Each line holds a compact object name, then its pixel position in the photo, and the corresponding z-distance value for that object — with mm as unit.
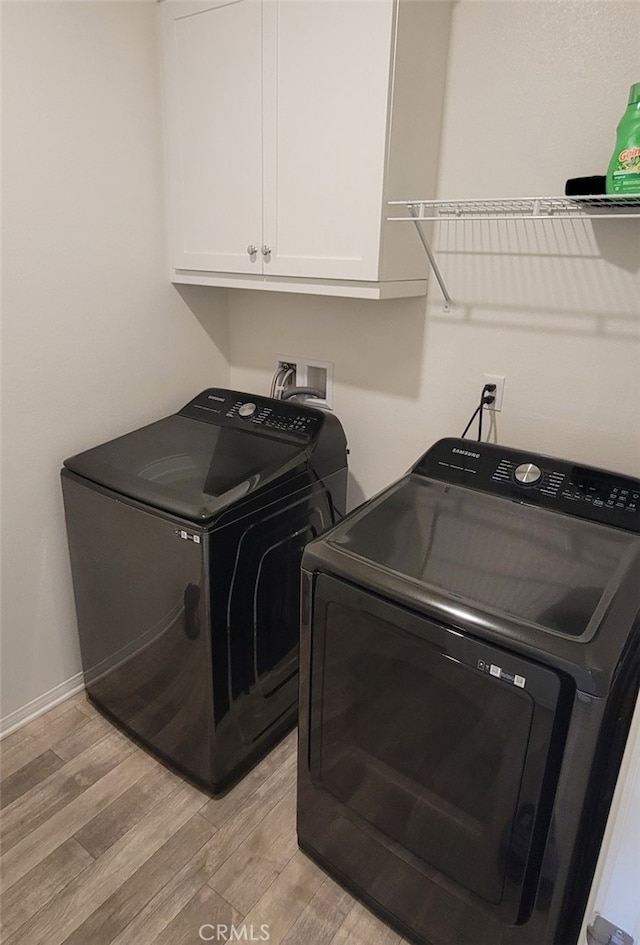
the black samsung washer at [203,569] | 1518
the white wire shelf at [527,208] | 1265
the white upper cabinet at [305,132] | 1426
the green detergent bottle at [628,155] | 1198
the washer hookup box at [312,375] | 2064
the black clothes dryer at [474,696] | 1000
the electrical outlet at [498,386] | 1694
